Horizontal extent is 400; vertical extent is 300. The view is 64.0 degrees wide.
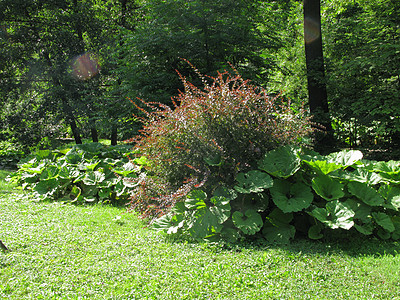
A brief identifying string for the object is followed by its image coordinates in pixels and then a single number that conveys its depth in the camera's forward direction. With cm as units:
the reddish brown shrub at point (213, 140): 414
